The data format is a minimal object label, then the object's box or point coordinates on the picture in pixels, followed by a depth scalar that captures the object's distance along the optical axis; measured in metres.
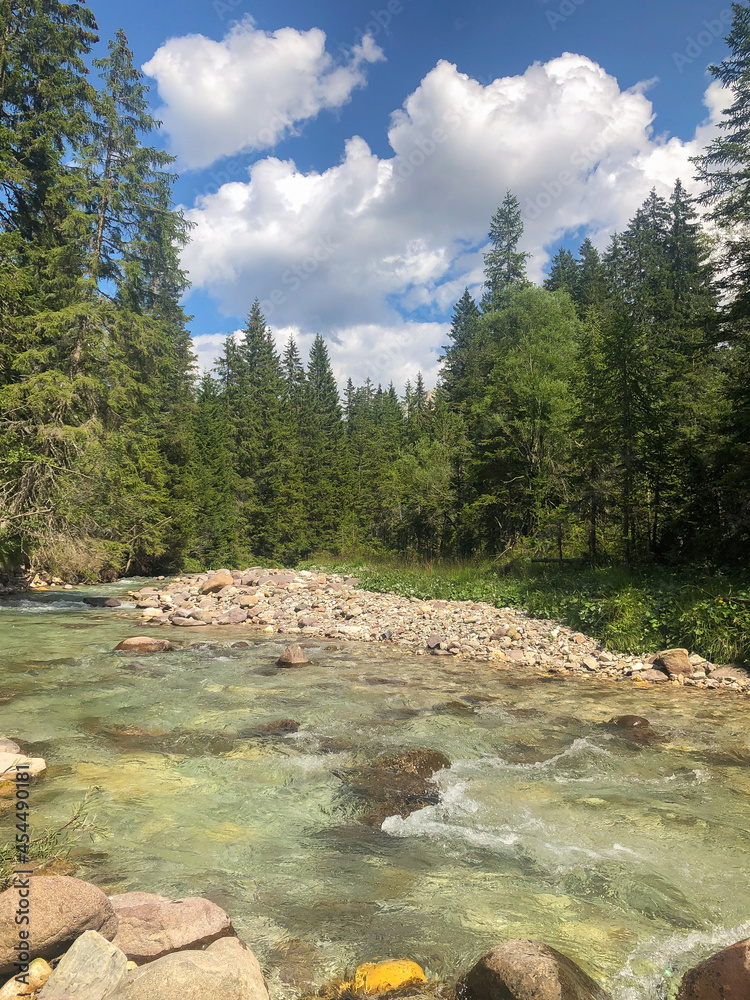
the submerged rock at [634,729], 6.03
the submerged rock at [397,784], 4.41
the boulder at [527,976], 2.37
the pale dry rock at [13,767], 4.31
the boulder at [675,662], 8.73
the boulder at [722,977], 2.35
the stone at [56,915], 2.34
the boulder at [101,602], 15.69
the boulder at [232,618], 14.11
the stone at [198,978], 2.15
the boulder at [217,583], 17.80
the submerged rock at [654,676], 8.66
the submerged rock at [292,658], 9.33
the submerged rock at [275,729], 6.04
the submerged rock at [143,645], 9.99
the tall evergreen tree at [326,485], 36.59
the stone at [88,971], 2.23
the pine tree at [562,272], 46.88
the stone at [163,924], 2.56
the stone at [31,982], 2.25
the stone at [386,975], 2.62
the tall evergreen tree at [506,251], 39.00
